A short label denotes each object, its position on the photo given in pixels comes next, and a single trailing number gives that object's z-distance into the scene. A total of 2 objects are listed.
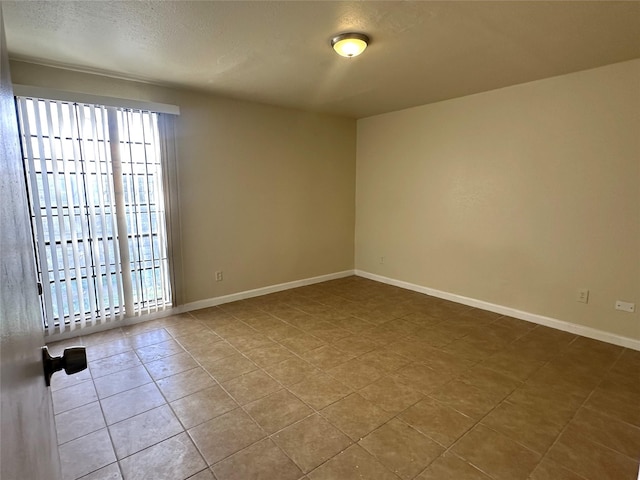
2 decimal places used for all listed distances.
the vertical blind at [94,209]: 2.88
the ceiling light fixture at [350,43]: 2.30
